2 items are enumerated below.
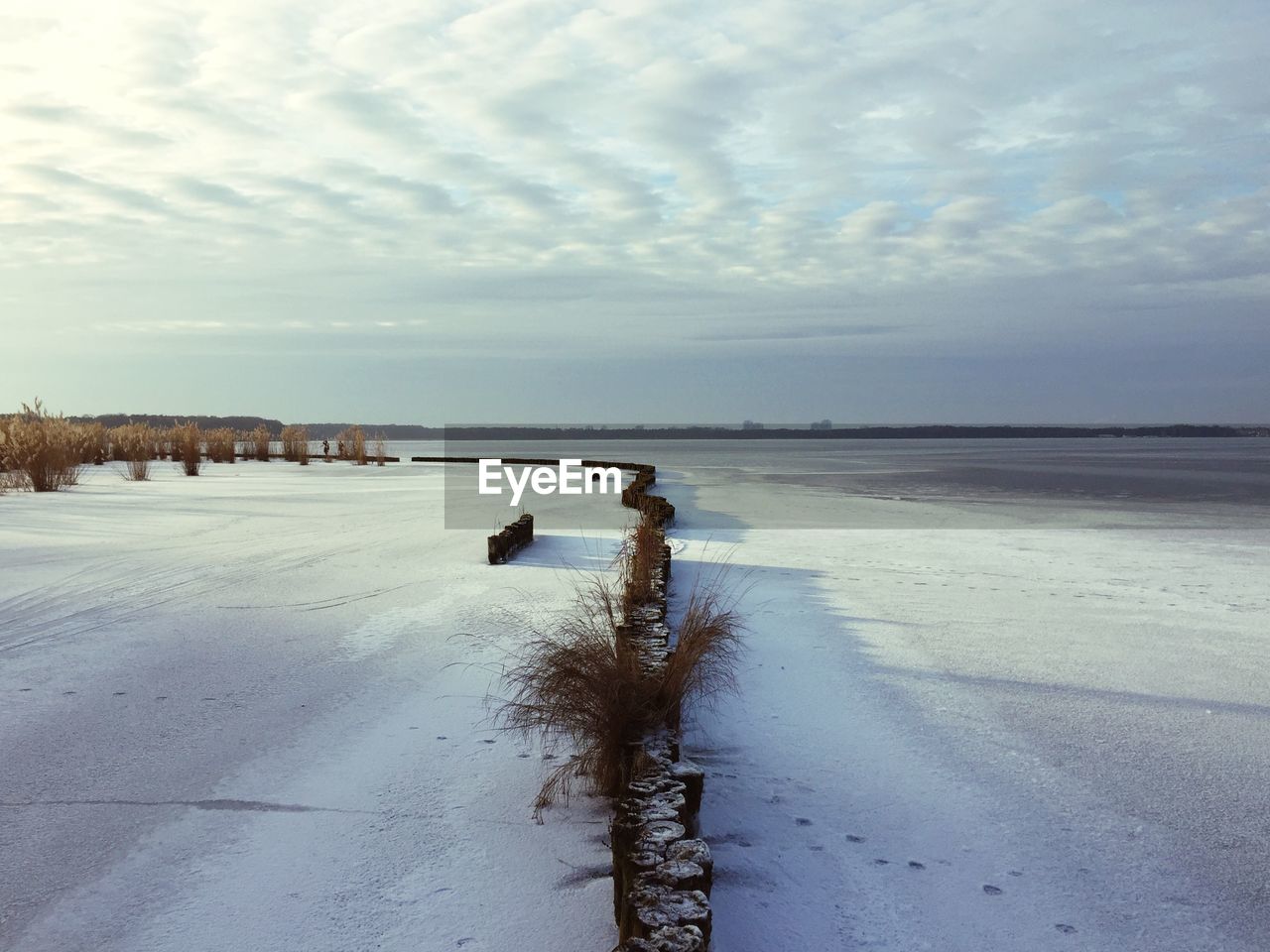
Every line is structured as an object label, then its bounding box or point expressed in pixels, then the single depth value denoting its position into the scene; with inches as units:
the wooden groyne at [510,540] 343.9
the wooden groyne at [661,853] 88.7
